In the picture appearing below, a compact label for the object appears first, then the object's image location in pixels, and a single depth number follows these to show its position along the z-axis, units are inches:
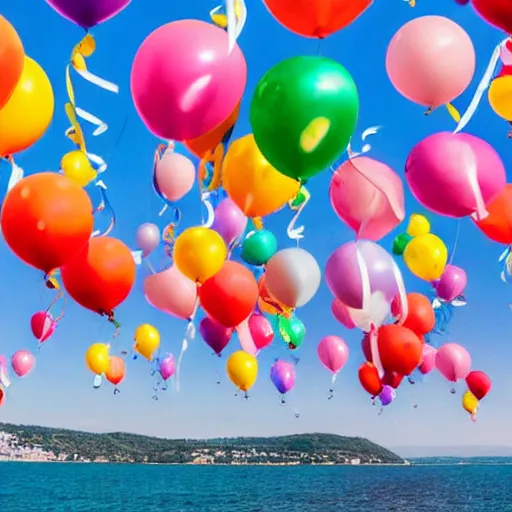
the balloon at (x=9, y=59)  101.6
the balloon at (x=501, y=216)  156.6
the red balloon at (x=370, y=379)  262.7
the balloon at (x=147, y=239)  246.4
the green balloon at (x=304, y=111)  112.3
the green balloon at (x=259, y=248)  226.7
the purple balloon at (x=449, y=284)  248.4
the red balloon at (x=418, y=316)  225.8
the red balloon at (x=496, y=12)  113.4
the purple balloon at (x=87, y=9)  121.6
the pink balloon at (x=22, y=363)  379.6
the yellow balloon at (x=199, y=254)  179.5
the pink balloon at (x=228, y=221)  217.2
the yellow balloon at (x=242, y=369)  266.4
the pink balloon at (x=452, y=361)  279.3
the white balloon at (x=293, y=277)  201.2
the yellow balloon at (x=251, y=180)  155.6
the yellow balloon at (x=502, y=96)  132.1
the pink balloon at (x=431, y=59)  140.9
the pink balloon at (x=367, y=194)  152.6
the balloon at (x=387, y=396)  287.7
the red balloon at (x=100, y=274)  146.3
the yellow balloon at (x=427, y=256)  219.1
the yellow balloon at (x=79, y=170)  170.2
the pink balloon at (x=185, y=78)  115.6
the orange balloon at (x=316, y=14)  113.2
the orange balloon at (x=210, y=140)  145.1
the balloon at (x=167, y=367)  356.8
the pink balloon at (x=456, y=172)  139.9
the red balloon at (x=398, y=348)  207.9
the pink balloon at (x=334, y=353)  287.9
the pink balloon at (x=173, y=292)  205.6
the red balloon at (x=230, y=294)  185.6
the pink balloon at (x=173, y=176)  194.1
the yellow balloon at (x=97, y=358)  304.7
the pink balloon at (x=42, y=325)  262.3
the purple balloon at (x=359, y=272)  166.2
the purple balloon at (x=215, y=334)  235.5
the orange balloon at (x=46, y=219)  126.0
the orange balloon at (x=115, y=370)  331.6
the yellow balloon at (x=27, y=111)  127.5
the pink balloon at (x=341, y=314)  234.9
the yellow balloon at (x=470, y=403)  335.0
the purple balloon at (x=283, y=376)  307.3
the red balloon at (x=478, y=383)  314.8
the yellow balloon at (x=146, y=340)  299.1
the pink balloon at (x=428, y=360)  279.6
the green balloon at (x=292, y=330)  247.4
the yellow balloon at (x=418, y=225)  230.7
